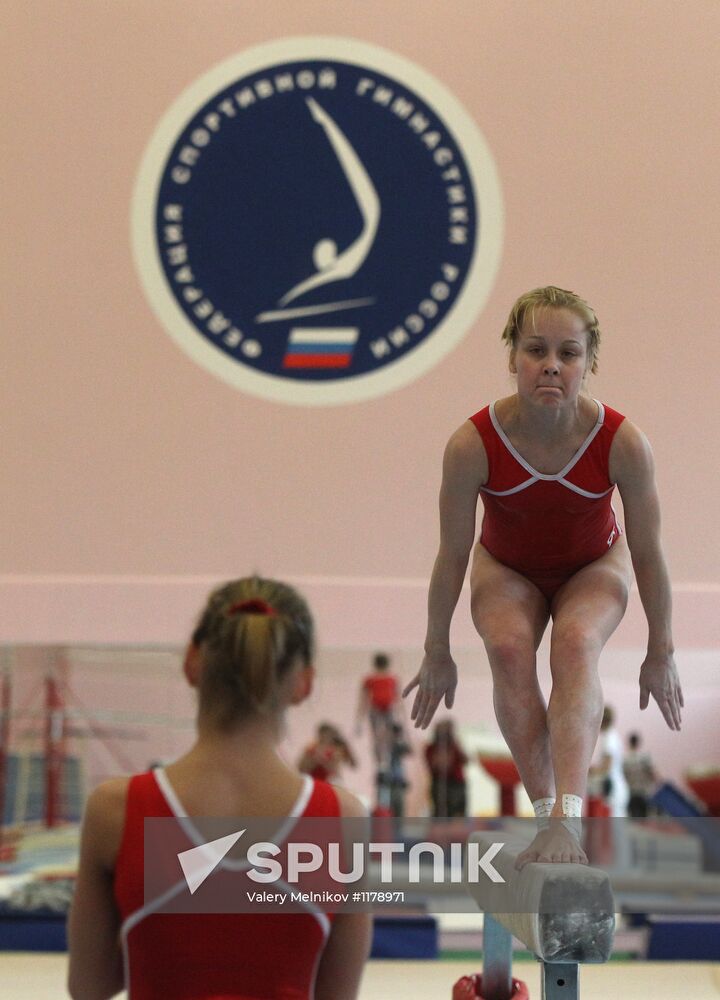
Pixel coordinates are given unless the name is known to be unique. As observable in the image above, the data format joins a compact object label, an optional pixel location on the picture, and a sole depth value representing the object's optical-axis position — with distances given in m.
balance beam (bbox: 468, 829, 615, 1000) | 4.38
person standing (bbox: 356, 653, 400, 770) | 12.38
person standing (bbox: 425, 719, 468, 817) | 12.41
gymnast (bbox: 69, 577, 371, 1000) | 3.43
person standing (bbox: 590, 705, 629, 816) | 12.34
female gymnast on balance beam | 5.48
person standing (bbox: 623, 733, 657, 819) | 12.57
